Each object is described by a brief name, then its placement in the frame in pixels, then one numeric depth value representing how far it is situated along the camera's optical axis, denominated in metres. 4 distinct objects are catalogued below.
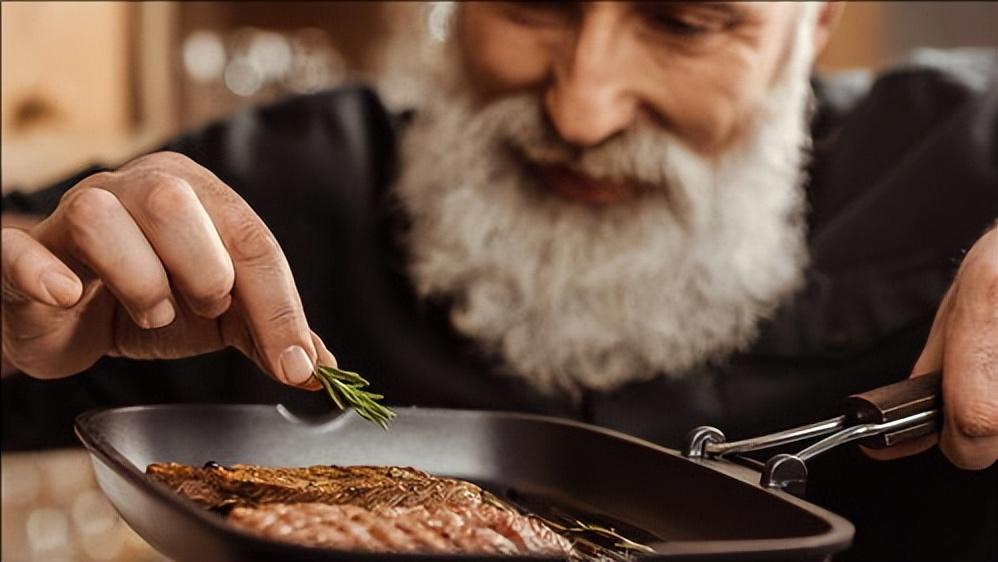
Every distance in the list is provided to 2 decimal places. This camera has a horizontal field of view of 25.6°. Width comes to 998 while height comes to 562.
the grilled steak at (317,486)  0.74
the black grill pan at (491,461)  0.74
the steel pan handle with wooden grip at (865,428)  0.79
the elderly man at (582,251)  0.75
